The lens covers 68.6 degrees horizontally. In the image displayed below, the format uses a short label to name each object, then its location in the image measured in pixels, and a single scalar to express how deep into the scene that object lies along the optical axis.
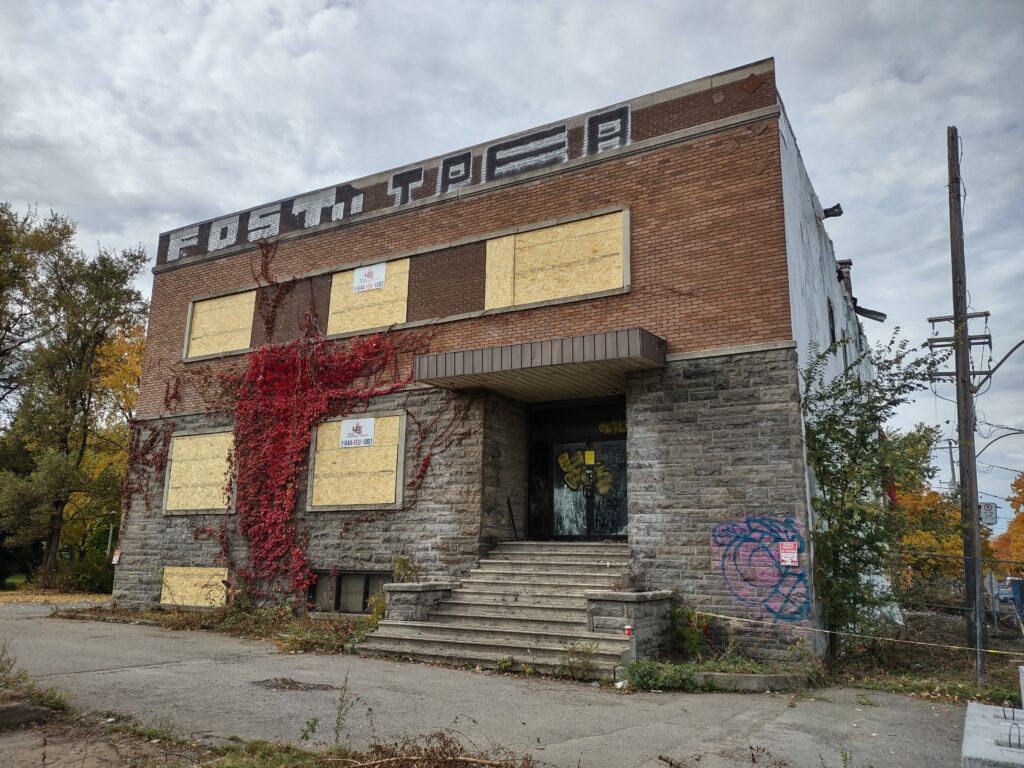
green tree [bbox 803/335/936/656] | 10.40
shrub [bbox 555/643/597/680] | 8.98
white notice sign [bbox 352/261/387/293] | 15.25
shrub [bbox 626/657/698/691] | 8.64
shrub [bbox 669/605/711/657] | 10.22
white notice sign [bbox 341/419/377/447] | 14.59
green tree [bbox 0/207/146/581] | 24.66
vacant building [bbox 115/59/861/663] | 10.80
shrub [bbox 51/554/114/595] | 23.09
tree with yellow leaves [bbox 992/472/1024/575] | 42.47
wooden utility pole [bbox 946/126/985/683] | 10.05
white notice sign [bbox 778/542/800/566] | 10.13
